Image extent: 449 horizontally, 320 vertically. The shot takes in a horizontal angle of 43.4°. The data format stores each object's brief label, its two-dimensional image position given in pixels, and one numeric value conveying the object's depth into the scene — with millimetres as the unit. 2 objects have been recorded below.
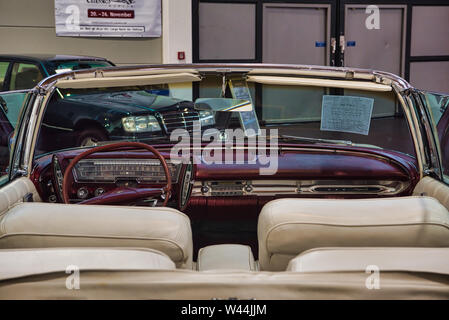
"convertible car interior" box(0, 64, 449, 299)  1225
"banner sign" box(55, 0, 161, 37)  8703
